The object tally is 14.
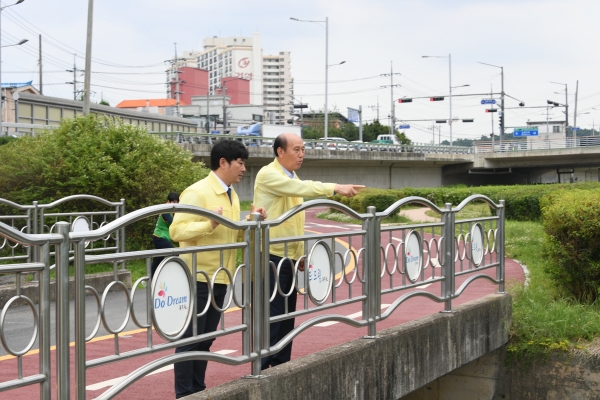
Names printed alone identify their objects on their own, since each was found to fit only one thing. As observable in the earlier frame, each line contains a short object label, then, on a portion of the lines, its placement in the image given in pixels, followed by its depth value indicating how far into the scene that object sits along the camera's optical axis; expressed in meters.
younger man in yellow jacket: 4.28
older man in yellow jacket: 4.90
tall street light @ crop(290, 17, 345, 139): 54.72
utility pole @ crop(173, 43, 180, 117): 81.22
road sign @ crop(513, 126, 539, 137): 101.25
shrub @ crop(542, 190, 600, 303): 8.42
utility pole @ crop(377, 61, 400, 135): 81.69
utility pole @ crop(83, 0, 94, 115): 26.05
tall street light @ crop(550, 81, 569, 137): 82.26
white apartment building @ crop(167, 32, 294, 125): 162.50
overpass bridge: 45.81
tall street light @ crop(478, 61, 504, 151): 70.62
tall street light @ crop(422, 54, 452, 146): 73.06
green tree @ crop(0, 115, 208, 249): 15.58
